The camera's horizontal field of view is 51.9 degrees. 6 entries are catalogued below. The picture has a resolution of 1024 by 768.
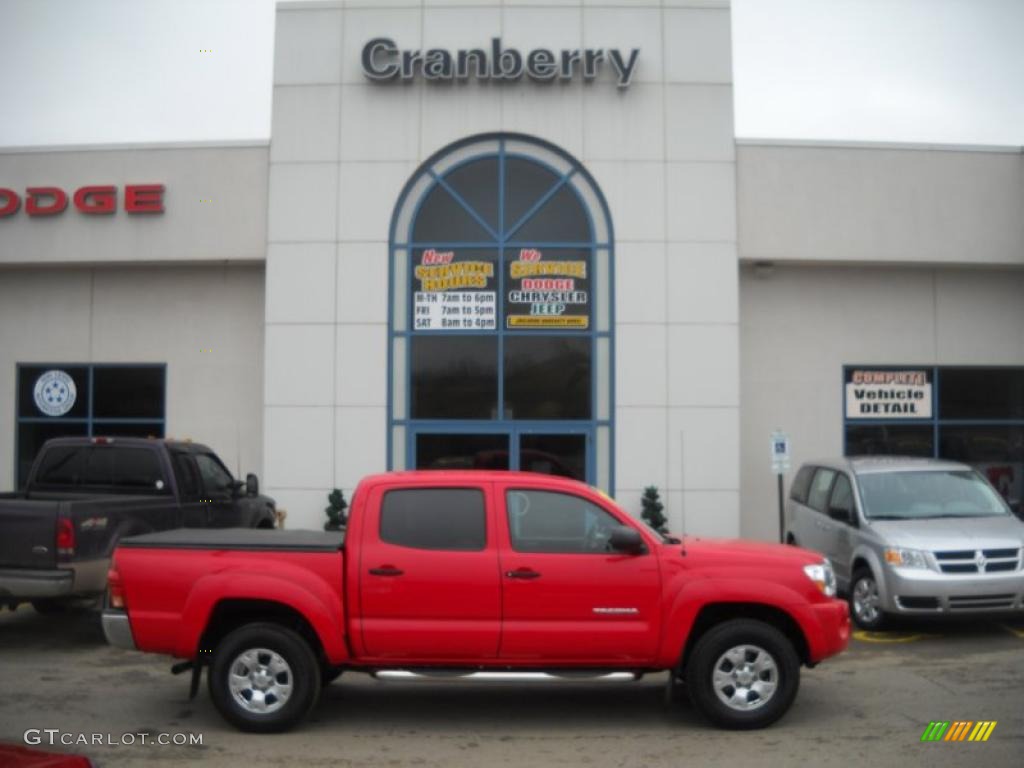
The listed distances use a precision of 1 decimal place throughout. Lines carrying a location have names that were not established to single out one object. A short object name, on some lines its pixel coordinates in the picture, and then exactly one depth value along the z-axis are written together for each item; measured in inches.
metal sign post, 620.7
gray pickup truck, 388.8
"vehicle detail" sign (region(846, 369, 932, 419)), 733.9
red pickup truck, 292.2
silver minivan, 430.9
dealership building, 684.1
